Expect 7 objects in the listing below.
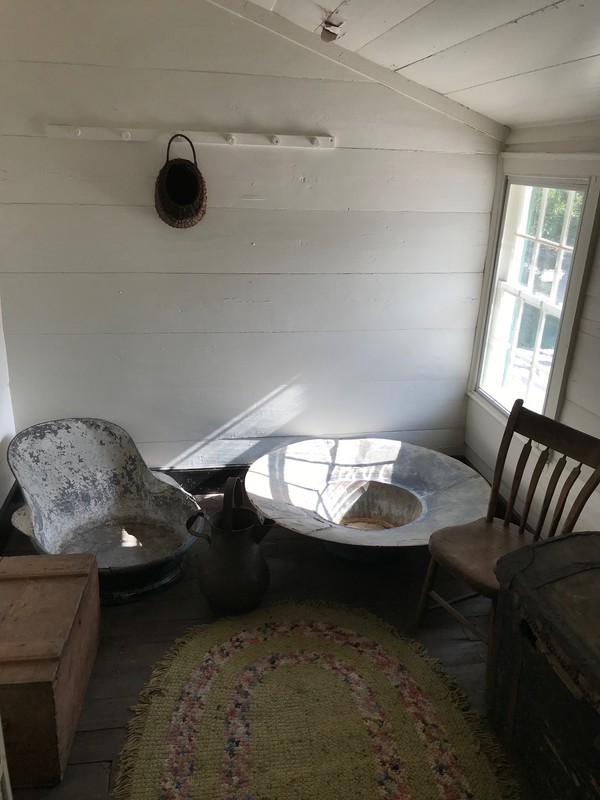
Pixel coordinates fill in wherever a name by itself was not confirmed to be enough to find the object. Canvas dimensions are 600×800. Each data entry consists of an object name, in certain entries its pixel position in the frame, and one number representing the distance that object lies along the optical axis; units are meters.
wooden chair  2.03
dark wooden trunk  1.47
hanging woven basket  2.75
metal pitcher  2.38
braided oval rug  1.81
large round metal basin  2.63
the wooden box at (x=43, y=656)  1.70
